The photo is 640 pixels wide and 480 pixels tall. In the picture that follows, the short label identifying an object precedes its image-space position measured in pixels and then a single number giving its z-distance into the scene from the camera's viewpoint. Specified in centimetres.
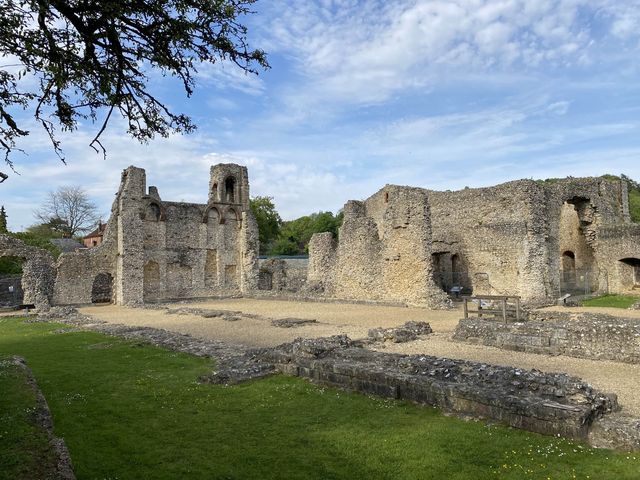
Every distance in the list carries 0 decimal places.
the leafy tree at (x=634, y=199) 4701
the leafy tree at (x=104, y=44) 489
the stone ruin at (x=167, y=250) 2667
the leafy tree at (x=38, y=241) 3622
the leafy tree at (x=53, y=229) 5470
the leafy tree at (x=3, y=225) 3865
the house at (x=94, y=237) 5782
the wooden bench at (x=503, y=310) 1238
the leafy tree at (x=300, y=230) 6338
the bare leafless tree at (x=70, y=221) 5700
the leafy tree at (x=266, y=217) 5978
